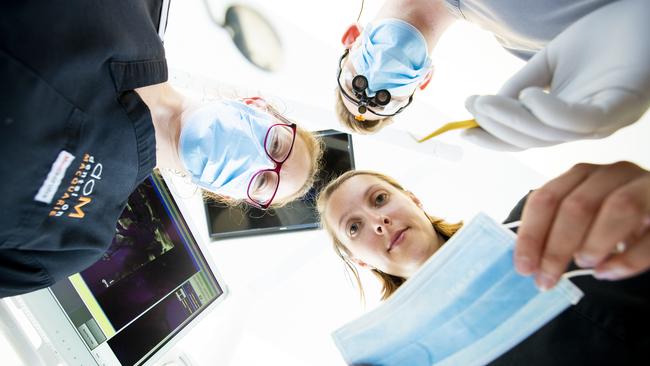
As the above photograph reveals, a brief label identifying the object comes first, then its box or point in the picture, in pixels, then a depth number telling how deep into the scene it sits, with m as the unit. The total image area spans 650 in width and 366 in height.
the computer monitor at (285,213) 1.80
